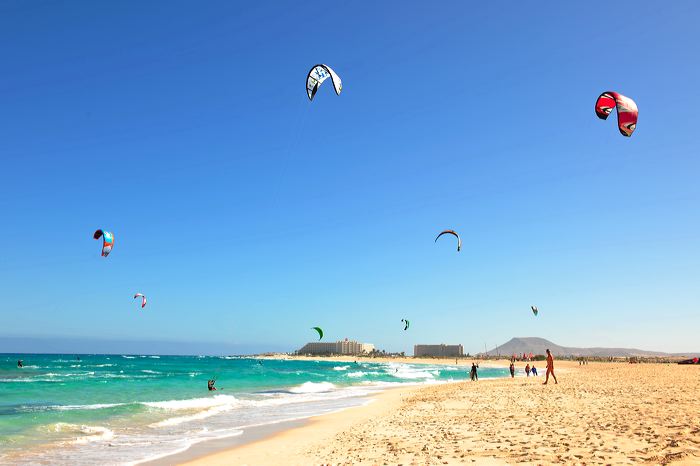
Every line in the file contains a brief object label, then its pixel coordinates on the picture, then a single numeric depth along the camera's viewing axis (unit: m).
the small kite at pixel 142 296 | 26.94
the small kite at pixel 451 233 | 20.05
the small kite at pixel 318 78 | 14.09
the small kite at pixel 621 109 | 10.38
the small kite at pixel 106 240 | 18.61
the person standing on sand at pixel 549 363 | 20.29
